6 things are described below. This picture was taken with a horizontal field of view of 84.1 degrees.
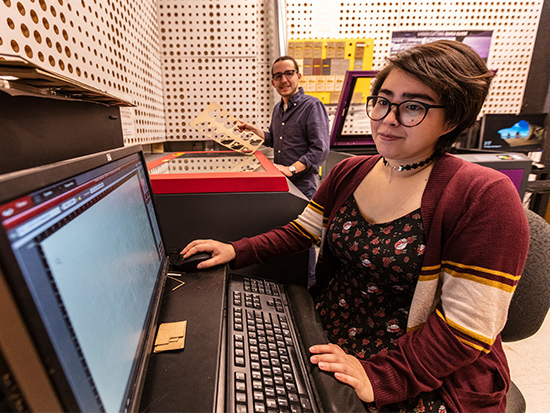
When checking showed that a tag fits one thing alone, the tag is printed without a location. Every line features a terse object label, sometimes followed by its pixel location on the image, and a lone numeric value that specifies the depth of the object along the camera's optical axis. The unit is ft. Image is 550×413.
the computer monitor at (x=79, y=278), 0.83
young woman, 2.26
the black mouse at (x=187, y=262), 2.94
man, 7.13
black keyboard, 1.67
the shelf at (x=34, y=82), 1.15
